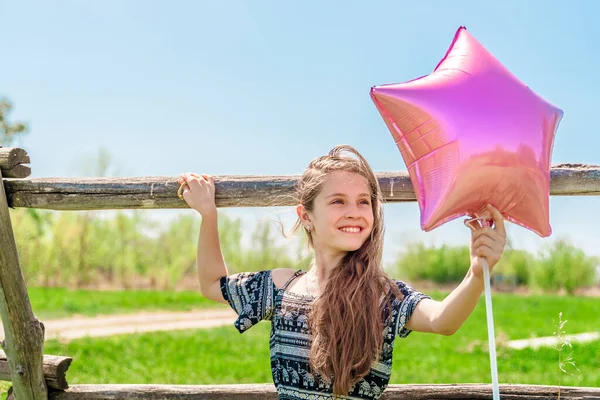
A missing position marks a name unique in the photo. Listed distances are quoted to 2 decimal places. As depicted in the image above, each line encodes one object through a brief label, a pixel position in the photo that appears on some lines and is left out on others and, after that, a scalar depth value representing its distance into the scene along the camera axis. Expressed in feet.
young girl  7.50
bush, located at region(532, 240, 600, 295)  73.92
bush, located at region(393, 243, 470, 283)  84.38
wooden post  10.31
